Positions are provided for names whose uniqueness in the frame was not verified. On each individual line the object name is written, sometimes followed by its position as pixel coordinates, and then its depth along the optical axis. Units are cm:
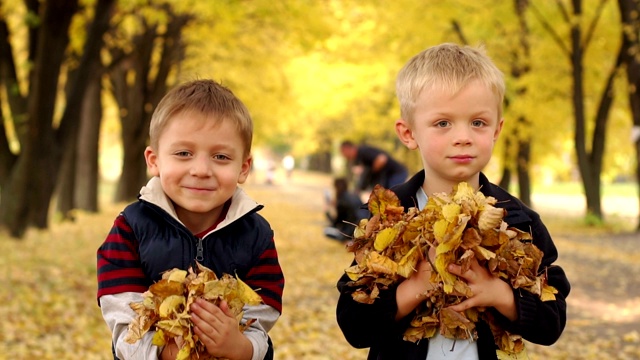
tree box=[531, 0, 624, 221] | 2084
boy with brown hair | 248
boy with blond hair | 247
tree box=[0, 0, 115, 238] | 1229
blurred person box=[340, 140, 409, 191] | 1170
